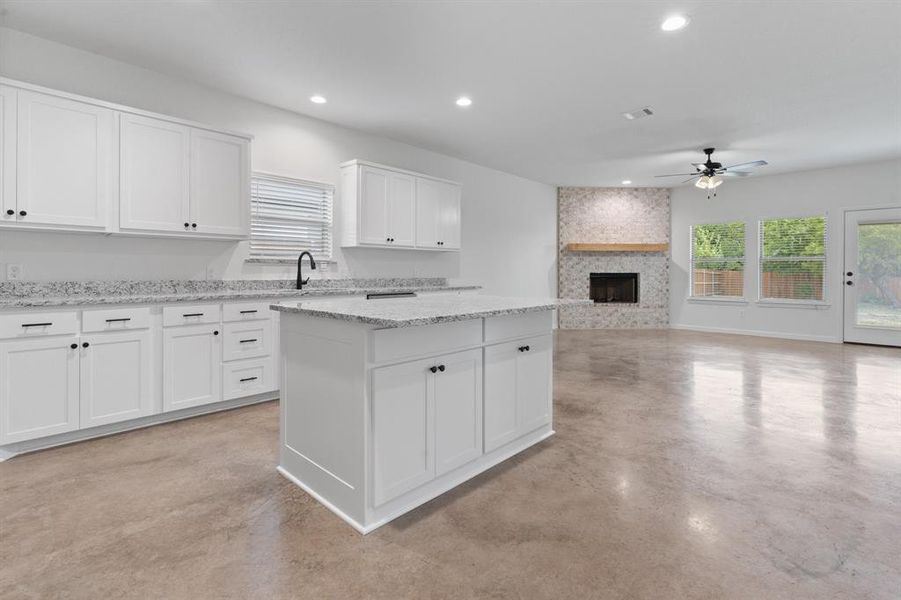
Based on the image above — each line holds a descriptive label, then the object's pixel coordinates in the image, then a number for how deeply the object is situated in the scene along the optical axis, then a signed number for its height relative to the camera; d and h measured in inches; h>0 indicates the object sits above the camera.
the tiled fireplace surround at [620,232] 339.0 +50.8
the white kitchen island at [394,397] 74.8 -19.1
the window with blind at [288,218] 171.3 +31.9
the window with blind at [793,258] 283.4 +27.0
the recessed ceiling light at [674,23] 114.6 +72.4
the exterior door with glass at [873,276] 257.3 +14.0
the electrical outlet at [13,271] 120.0 +6.5
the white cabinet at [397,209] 191.2 +41.4
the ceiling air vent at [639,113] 178.5 +76.1
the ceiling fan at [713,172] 232.7 +67.7
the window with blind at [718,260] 313.1 +28.3
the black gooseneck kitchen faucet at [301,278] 170.5 +7.3
